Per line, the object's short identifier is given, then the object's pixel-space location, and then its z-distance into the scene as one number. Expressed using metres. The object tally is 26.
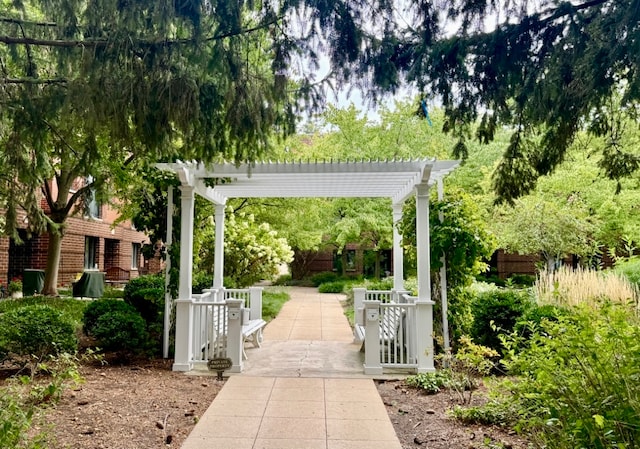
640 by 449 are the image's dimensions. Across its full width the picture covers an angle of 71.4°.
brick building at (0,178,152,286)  15.29
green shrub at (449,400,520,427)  4.01
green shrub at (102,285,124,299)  11.43
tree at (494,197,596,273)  13.62
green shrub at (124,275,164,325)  6.85
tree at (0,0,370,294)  3.05
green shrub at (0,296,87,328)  9.61
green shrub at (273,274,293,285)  24.31
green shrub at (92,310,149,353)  6.24
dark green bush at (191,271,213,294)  8.53
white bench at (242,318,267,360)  6.89
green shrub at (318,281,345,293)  19.73
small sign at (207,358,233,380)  5.75
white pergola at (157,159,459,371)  5.89
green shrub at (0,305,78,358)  5.44
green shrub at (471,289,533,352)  6.33
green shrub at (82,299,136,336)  6.58
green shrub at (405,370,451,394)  5.21
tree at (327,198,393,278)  16.09
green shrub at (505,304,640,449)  2.40
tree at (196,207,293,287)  10.91
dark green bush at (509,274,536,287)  18.92
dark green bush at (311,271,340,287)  23.00
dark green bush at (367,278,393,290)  13.24
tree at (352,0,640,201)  2.65
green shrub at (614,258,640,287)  9.77
